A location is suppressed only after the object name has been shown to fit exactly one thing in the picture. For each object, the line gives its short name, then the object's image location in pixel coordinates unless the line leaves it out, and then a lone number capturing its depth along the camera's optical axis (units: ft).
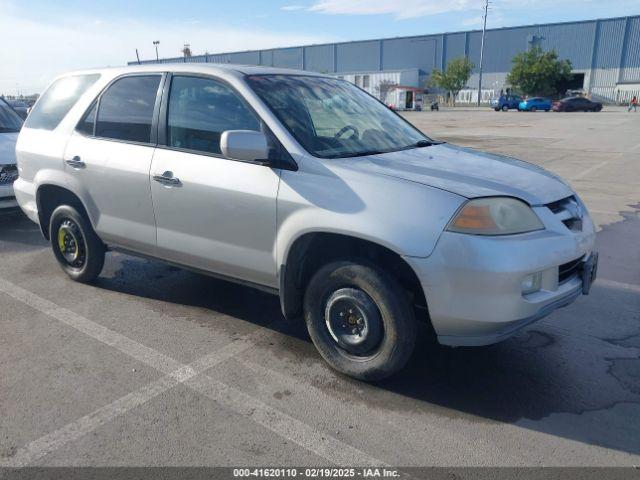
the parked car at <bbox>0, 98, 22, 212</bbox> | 23.53
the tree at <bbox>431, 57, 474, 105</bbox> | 224.74
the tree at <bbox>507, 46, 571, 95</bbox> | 201.63
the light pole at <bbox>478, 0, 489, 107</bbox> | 218.18
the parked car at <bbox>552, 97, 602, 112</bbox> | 155.02
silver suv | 9.37
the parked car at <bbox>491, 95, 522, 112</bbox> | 167.94
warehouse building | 210.18
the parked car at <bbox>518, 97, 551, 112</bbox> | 161.89
